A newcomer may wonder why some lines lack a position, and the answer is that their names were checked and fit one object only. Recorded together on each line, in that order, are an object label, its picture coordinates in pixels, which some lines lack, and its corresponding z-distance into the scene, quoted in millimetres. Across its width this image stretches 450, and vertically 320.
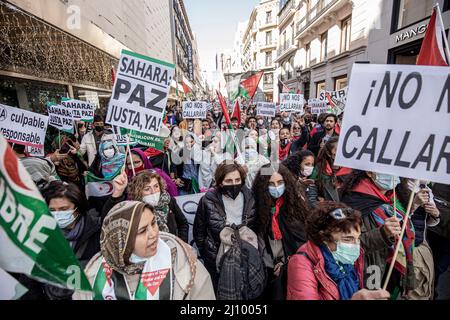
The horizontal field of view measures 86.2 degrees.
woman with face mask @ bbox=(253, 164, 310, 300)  2347
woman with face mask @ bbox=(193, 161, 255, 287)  2350
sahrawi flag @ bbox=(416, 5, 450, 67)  1798
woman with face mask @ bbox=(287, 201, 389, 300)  1532
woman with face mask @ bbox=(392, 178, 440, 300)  1929
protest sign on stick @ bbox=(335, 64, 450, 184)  1403
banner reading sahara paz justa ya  2502
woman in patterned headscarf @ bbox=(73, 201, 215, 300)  1327
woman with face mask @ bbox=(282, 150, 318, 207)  3090
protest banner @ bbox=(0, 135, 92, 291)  991
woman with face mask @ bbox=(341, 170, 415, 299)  1767
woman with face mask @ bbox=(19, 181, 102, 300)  1831
